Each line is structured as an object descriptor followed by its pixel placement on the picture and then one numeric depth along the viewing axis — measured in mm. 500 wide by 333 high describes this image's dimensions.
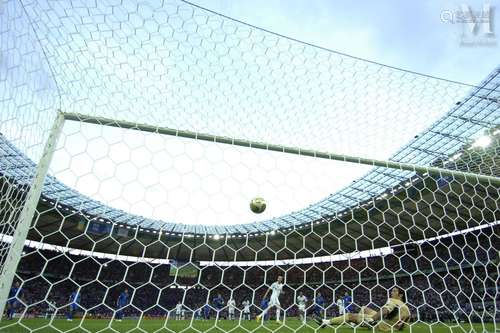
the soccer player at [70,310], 10238
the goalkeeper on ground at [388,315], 4391
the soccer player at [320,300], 13861
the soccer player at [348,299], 12809
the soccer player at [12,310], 8260
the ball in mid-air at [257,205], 4141
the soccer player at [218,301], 12874
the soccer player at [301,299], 11609
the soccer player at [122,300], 11764
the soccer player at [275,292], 8016
